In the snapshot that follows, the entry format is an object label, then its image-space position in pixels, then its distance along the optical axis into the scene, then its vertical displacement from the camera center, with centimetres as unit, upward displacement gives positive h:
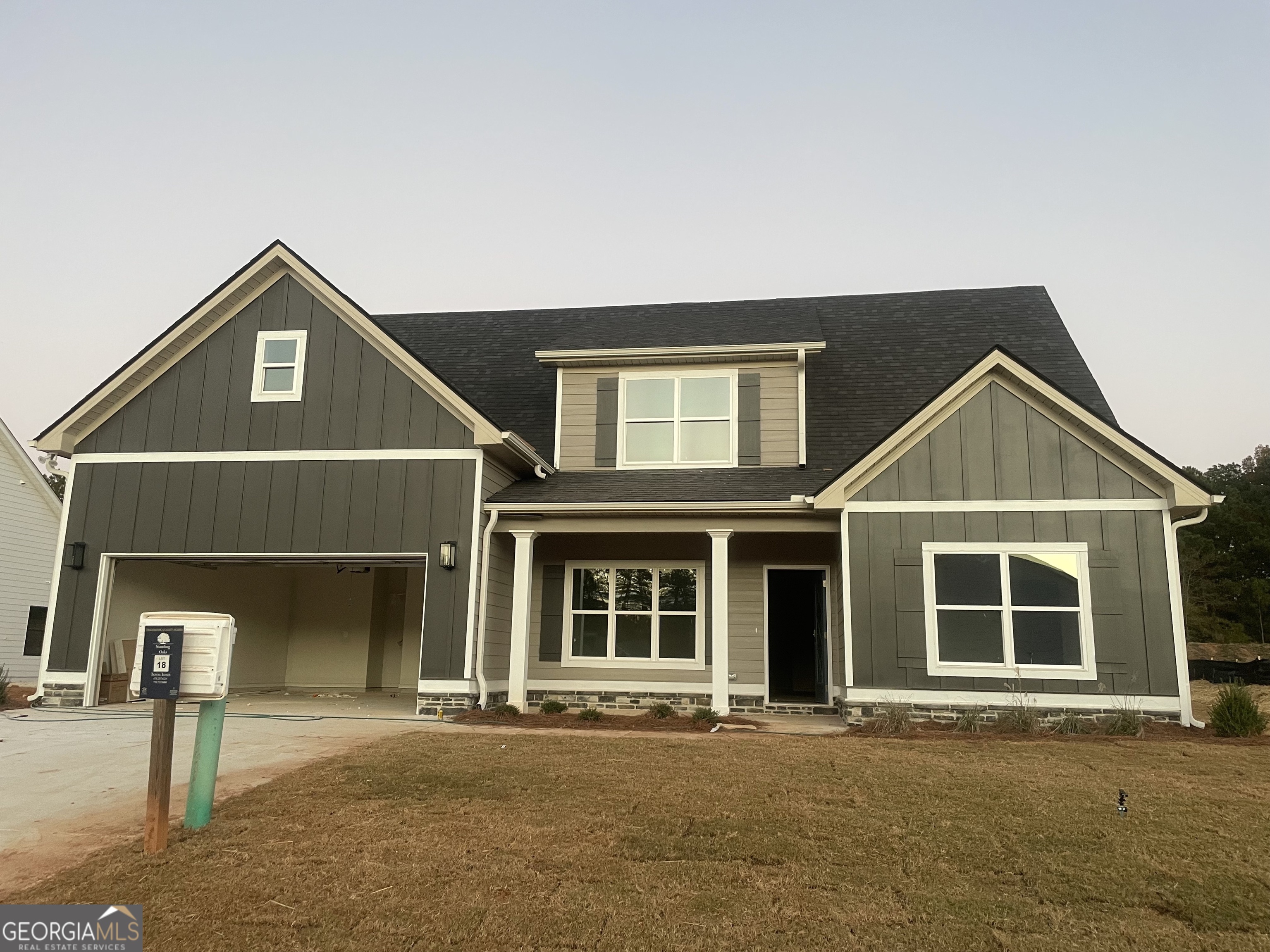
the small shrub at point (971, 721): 1004 -101
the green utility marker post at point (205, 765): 513 -87
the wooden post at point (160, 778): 469 -86
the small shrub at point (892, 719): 998 -101
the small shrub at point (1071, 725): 995 -102
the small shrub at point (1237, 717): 952 -85
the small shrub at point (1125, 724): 969 -97
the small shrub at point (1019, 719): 996 -98
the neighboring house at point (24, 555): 1853 +128
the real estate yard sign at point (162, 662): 464 -24
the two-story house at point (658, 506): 1059 +157
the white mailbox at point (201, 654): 471 -20
